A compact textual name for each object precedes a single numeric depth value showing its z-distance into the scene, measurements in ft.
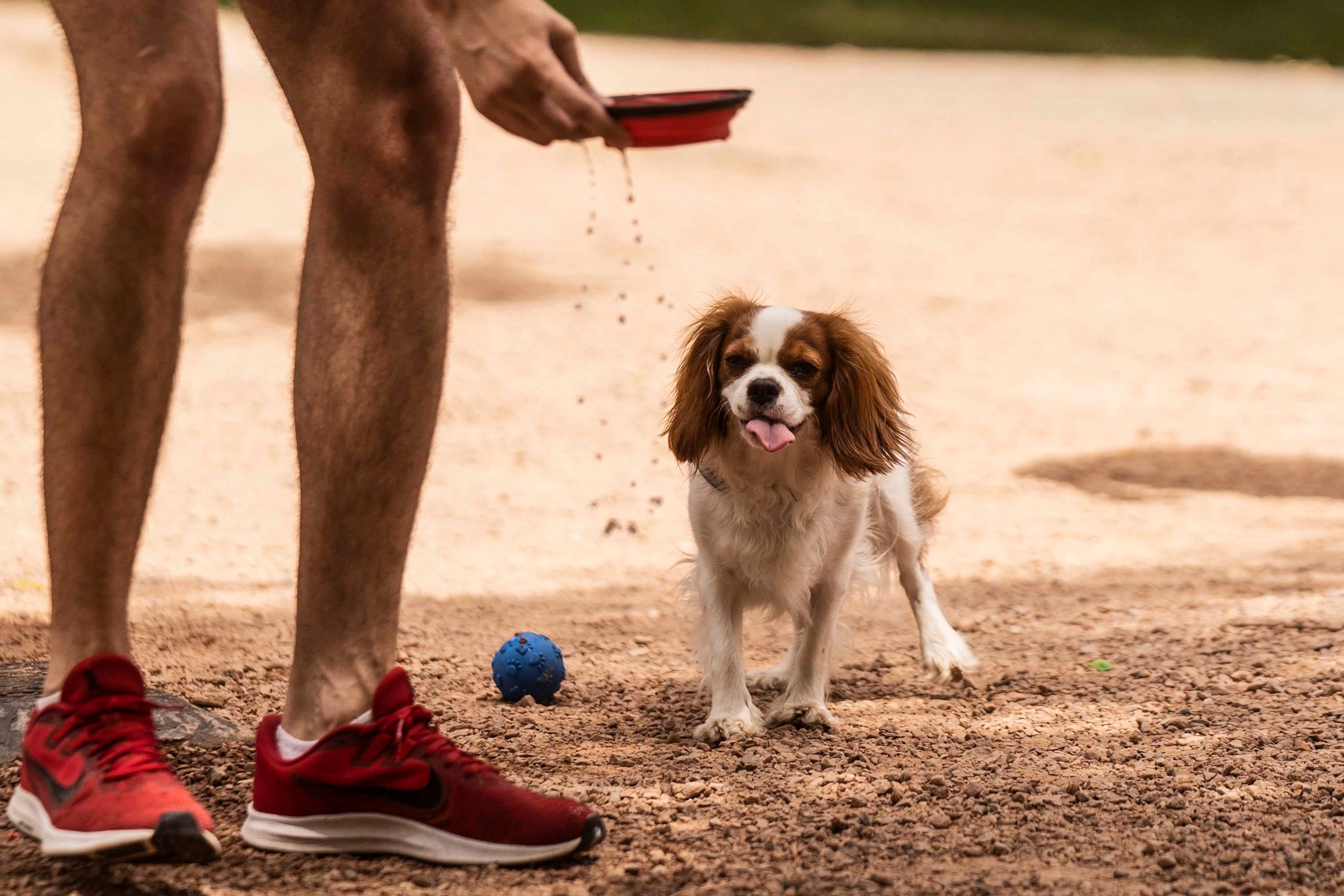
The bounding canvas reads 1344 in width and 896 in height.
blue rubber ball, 24.53
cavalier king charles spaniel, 24.52
